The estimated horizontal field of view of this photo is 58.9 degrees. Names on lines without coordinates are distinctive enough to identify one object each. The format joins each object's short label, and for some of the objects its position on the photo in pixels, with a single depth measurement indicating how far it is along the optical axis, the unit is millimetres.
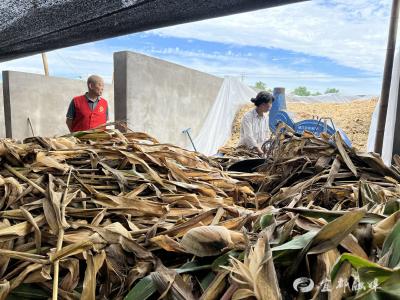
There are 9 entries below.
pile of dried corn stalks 495
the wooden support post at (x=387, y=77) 2656
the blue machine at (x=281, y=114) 3281
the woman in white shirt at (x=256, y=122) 3480
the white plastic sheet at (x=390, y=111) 2666
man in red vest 3268
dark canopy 832
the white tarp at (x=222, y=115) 6856
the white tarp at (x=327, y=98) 8242
